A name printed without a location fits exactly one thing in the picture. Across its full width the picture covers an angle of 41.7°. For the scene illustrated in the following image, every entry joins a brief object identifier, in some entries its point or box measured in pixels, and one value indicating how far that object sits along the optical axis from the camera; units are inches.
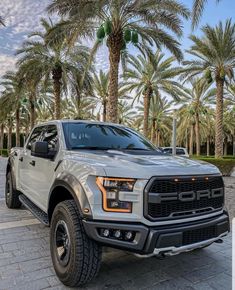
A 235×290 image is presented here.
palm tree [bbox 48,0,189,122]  533.6
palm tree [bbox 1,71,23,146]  1140.5
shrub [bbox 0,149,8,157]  1470.0
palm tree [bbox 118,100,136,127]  1871.9
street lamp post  436.4
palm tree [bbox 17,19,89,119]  765.3
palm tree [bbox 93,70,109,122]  1186.0
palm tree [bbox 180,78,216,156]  1301.7
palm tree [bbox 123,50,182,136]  978.7
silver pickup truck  118.2
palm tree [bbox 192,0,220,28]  419.5
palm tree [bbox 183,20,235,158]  769.6
